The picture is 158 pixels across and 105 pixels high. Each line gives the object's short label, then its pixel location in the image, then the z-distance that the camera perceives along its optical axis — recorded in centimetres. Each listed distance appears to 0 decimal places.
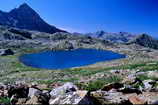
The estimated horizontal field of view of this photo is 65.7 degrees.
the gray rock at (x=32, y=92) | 704
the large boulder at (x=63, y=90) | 712
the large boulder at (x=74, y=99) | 579
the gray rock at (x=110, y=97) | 620
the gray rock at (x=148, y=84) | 791
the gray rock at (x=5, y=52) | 7099
